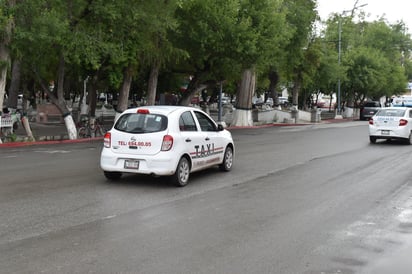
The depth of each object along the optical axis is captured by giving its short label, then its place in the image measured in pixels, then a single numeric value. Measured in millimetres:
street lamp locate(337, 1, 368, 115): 49188
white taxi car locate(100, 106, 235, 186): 10047
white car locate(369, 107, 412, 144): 21234
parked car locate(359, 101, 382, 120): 51844
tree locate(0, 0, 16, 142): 18875
